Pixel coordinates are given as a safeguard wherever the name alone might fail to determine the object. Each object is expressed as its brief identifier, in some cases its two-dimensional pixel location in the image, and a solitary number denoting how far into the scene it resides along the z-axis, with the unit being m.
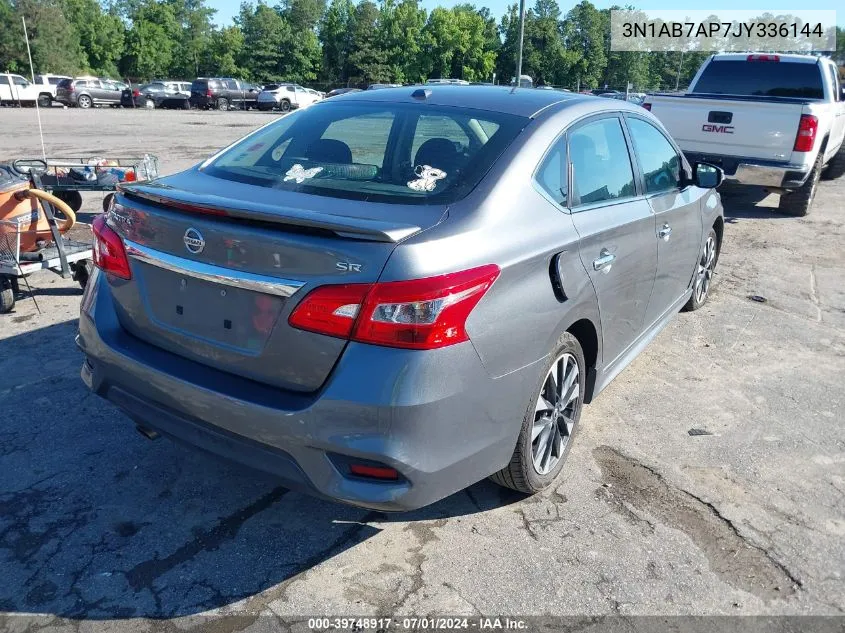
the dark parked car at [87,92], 40.41
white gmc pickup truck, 8.73
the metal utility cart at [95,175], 6.78
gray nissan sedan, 2.33
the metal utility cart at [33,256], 5.30
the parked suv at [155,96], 42.19
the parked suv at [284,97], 42.50
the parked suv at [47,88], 41.09
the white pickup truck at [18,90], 39.31
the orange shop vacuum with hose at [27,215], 5.29
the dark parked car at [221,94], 43.19
